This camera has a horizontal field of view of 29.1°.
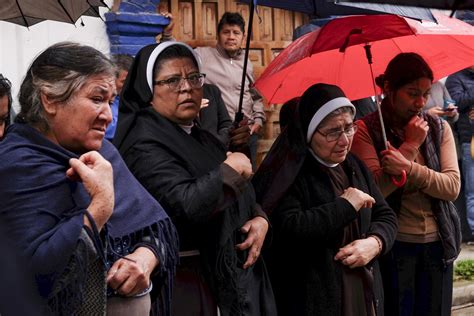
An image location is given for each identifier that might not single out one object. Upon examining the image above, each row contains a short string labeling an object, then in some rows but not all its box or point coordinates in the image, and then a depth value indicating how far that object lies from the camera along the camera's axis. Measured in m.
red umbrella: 4.60
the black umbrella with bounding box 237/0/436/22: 3.80
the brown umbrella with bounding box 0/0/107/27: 4.18
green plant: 7.80
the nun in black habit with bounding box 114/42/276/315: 3.56
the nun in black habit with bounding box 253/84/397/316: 4.13
